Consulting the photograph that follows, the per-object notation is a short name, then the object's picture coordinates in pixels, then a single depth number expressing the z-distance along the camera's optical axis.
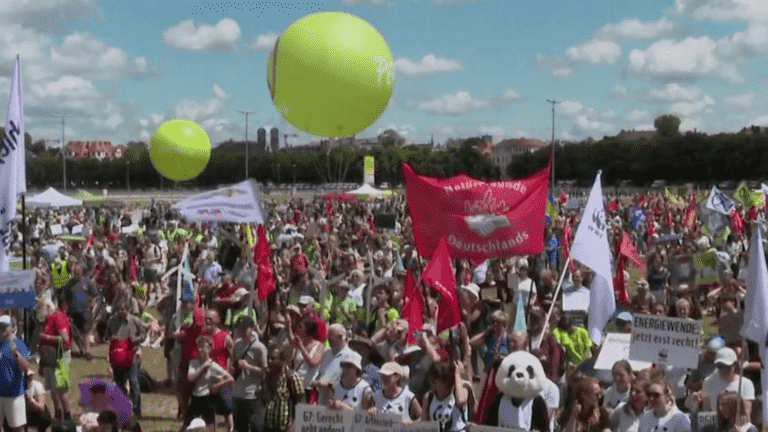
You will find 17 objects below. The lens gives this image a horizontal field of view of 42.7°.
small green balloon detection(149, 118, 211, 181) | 16.39
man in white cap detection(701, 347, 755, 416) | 6.54
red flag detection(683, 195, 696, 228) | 22.12
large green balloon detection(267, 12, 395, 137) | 8.60
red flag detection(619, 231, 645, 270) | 11.38
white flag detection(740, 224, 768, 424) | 6.17
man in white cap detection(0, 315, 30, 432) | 7.37
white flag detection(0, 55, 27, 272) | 7.85
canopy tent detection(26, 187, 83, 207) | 27.73
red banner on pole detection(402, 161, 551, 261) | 8.90
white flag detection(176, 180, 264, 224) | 10.68
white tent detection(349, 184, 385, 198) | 41.88
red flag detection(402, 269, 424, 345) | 7.86
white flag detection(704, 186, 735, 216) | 18.61
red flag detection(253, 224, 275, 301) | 11.60
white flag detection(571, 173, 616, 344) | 8.11
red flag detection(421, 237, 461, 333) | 7.71
